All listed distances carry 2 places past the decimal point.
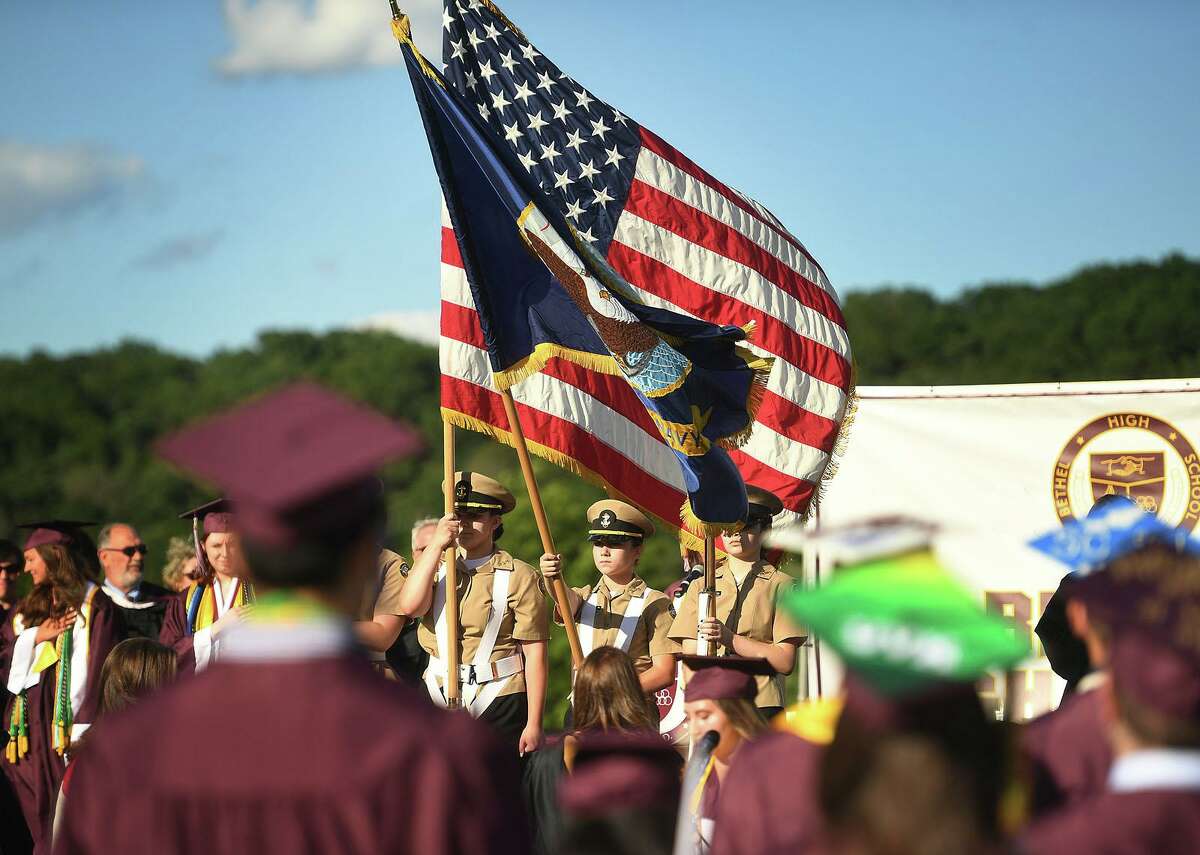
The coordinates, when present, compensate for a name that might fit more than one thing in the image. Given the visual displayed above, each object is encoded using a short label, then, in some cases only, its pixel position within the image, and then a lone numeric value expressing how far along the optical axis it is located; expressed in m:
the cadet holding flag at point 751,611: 15.66
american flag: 17.28
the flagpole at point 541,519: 15.77
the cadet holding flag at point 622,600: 16.94
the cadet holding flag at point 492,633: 16.11
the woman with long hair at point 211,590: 15.16
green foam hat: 4.51
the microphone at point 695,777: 10.44
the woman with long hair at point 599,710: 12.16
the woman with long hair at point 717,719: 10.55
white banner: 18.56
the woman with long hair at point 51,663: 17.28
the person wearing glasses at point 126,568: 20.81
